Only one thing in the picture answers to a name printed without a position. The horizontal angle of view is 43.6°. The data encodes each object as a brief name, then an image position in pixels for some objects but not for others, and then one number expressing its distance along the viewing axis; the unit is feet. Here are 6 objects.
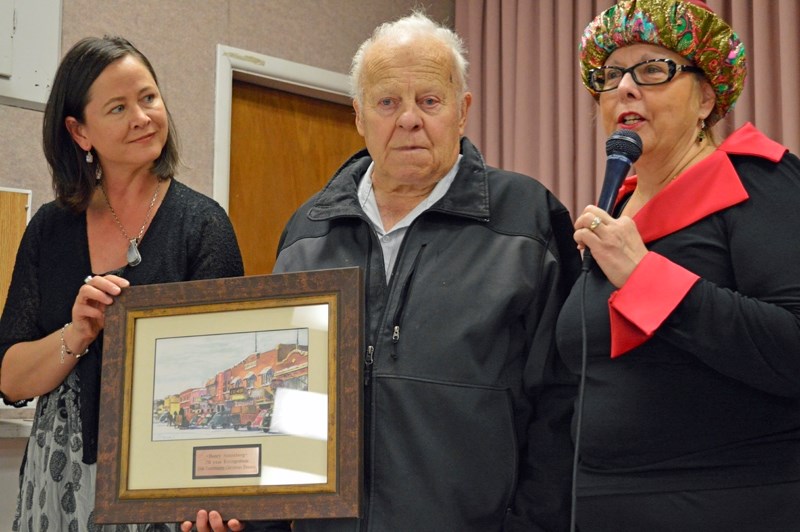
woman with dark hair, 7.04
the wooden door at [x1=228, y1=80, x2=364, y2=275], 14.42
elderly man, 5.91
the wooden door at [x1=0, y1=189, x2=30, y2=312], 11.25
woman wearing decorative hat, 5.18
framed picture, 5.77
